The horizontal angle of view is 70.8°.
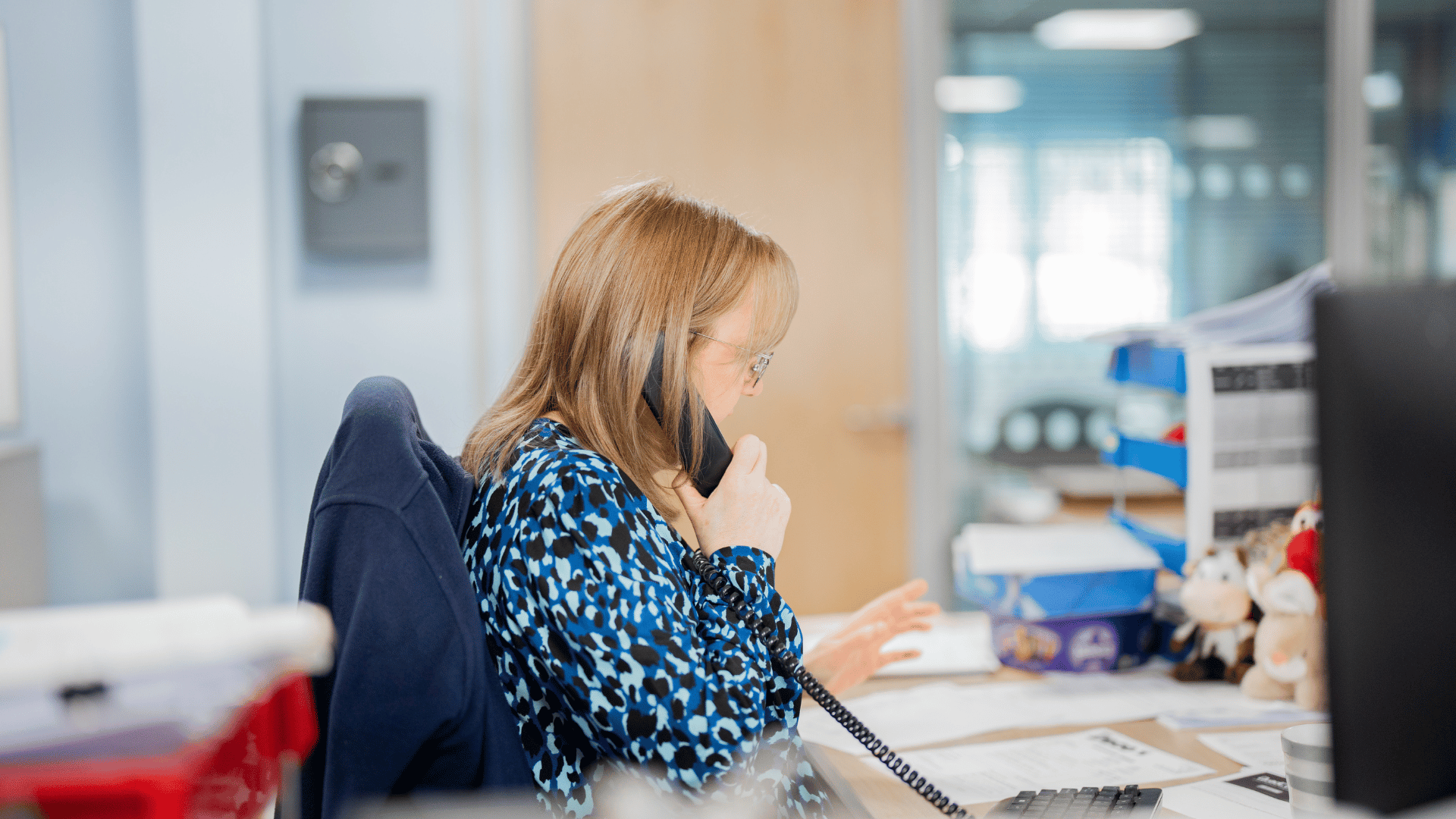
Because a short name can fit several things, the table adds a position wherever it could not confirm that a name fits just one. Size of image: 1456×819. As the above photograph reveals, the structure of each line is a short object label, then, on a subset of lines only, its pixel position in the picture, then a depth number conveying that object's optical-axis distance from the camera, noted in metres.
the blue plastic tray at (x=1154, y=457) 1.50
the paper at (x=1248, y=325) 1.60
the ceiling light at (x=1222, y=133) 2.81
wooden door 2.60
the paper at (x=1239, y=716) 1.18
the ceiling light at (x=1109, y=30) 2.75
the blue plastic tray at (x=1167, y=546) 1.52
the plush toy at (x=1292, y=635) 1.23
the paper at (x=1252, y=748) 1.06
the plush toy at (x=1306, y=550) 1.25
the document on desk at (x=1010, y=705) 1.18
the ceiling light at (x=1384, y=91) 2.87
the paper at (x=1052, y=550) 1.39
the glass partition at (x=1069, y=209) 2.74
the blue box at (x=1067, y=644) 1.39
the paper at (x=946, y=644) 1.42
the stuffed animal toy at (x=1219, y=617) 1.30
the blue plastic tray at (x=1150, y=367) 1.53
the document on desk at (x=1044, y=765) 1.00
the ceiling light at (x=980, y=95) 2.73
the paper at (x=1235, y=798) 0.93
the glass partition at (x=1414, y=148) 2.88
